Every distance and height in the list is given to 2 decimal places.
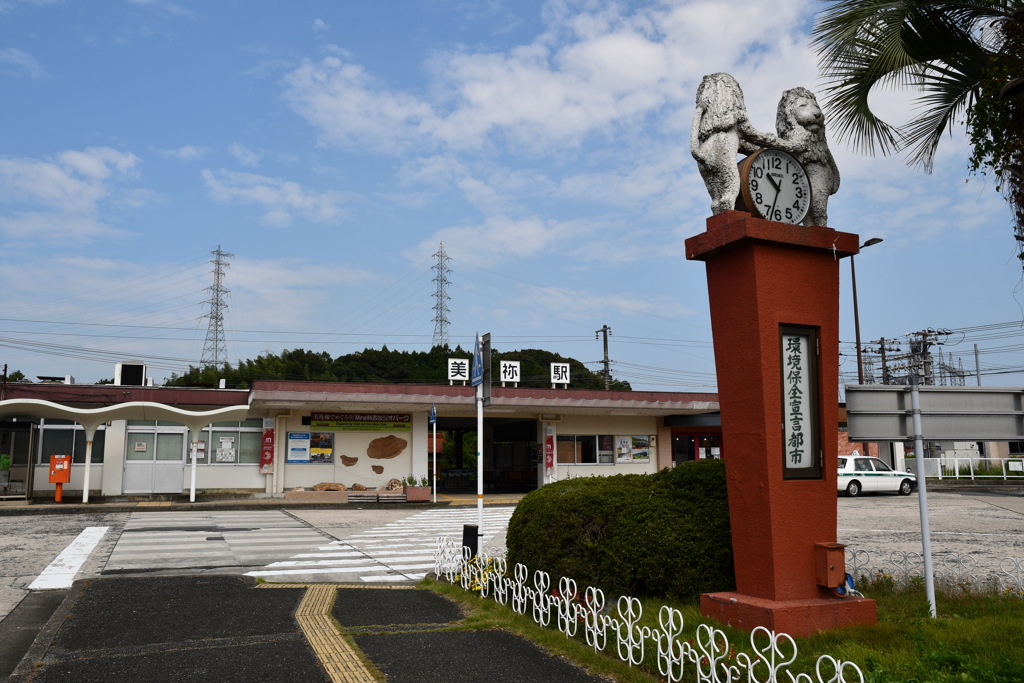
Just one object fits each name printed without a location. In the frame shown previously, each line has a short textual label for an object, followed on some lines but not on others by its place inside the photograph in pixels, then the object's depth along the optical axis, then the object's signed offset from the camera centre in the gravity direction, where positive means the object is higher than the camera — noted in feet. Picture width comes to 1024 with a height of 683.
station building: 89.35 +2.01
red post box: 80.41 -2.17
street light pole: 109.09 +18.95
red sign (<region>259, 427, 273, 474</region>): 95.50 -0.74
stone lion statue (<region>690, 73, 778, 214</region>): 23.09 +9.14
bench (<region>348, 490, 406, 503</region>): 92.07 -5.67
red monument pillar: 20.20 +0.84
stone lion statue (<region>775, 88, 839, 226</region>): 23.99 +9.03
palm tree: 21.44 +11.11
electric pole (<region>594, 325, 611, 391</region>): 168.14 +17.29
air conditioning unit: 111.55 +10.52
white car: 94.63 -4.09
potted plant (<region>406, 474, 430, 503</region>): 92.73 -5.31
